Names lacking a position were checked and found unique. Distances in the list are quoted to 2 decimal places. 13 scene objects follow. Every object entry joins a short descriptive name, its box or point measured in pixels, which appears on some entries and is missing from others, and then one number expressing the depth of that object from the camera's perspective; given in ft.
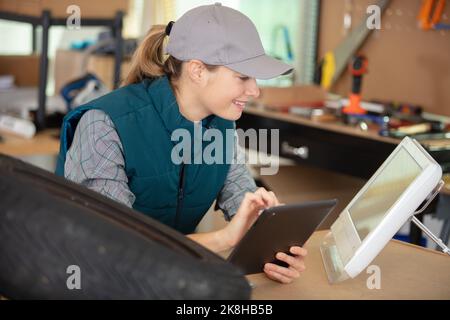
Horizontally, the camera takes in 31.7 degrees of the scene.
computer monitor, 4.38
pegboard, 10.19
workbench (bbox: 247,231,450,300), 4.89
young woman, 5.71
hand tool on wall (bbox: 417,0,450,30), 10.05
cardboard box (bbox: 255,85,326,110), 10.95
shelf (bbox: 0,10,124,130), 9.43
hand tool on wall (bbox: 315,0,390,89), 11.21
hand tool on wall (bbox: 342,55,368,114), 10.18
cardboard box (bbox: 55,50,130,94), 10.96
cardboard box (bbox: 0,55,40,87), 12.01
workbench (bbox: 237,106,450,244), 8.98
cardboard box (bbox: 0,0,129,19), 9.48
